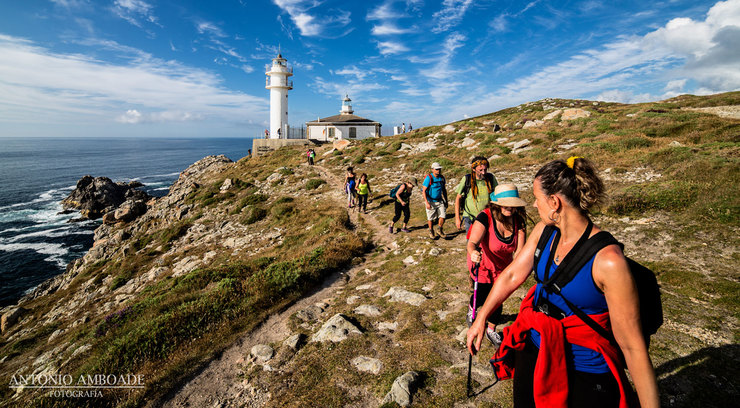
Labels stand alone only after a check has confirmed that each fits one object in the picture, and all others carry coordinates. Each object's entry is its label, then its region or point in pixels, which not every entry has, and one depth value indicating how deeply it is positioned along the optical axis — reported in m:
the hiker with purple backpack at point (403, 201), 10.62
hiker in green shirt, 6.48
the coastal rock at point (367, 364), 4.61
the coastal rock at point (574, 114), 28.27
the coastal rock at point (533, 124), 27.93
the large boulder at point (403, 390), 3.87
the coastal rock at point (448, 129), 34.04
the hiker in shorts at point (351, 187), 15.68
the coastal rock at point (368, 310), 6.29
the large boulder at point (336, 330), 5.49
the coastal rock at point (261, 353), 5.28
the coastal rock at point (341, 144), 39.87
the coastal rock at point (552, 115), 30.68
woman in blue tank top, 1.74
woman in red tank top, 4.26
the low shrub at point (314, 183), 22.67
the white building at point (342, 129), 52.28
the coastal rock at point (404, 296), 6.43
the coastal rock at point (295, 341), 5.48
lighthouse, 53.66
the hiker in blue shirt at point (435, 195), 8.98
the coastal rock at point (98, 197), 41.19
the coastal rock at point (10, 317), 14.71
